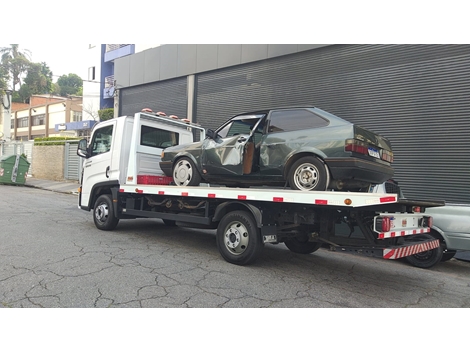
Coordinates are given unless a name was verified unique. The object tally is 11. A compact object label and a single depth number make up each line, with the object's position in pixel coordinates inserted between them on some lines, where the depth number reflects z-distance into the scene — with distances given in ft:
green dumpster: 60.29
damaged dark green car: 15.34
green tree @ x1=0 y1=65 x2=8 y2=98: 118.11
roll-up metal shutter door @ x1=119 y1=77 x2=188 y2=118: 49.78
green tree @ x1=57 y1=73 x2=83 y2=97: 230.89
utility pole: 112.57
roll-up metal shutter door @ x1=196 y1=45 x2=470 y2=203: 28.60
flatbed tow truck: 14.52
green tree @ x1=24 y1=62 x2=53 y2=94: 177.46
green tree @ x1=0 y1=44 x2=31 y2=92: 160.66
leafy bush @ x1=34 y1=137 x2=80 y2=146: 67.79
